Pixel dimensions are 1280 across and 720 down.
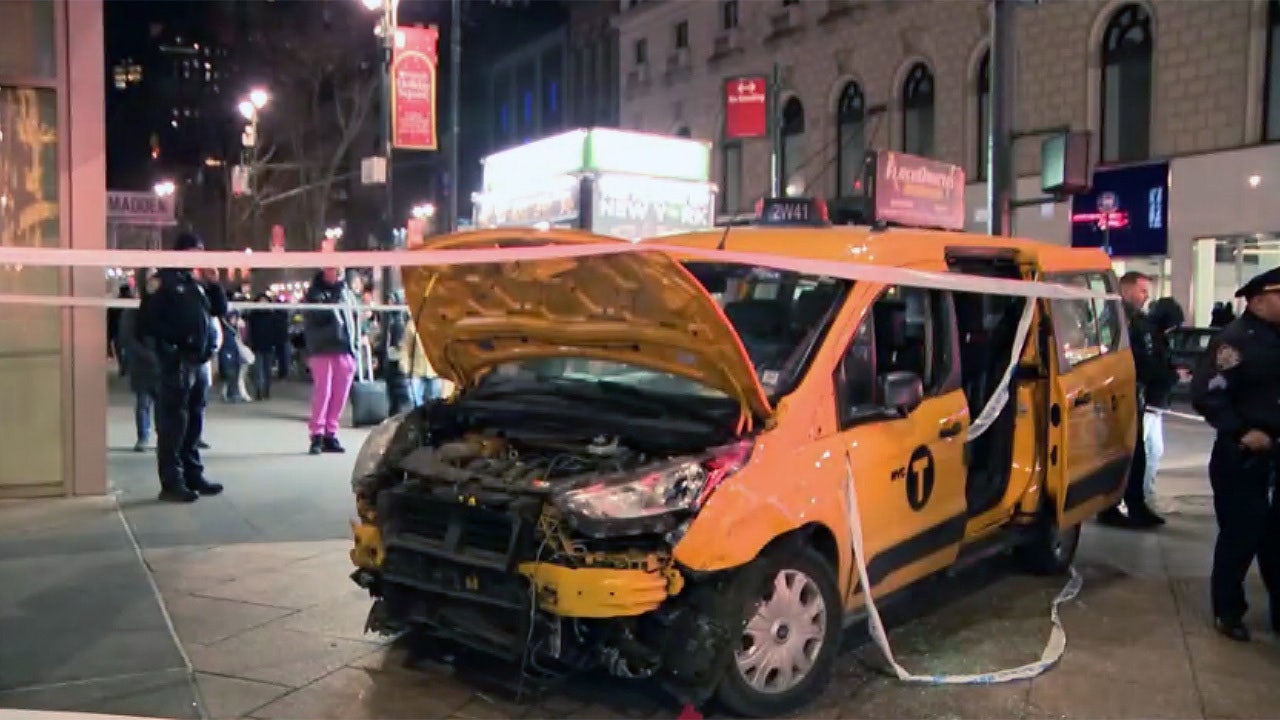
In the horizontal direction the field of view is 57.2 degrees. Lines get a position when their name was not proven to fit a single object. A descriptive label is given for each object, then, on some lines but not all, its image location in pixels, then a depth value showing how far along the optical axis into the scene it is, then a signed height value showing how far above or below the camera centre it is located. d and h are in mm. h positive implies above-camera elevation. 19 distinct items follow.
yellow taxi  4266 -662
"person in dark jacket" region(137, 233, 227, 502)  8438 -445
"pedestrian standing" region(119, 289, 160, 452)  10922 -808
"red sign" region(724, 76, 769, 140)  24469 +4046
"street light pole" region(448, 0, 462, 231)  18703 +3179
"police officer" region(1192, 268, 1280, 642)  5363 -622
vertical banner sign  17469 +3045
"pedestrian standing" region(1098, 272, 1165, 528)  8031 -476
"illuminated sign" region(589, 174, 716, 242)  13023 +1073
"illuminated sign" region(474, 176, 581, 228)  13180 +1104
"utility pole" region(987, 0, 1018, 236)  12961 +2059
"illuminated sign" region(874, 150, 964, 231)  11355 +1140
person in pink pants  10836 -551
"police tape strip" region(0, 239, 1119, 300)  3787 +122
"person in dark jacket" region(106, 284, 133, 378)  11908 -485
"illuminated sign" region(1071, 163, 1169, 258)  22062 +1739
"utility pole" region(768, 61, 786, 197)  22203 +3199
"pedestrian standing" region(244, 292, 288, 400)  16891 -718
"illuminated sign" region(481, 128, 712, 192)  12773 +1630
